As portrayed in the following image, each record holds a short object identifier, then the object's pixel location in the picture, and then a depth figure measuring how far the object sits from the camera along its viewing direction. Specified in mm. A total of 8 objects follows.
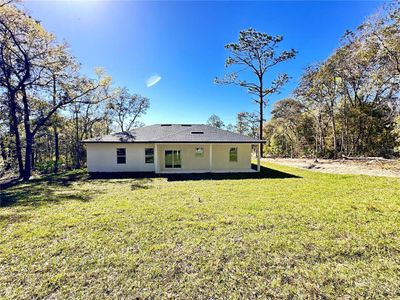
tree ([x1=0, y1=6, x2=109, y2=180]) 10953
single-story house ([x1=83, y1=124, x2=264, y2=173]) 12531
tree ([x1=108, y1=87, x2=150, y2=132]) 27800
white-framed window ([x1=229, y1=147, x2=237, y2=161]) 13656
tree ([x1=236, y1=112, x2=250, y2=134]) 40591
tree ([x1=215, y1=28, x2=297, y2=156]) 19016
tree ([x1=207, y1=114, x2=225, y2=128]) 52656
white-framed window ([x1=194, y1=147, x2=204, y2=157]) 13406
